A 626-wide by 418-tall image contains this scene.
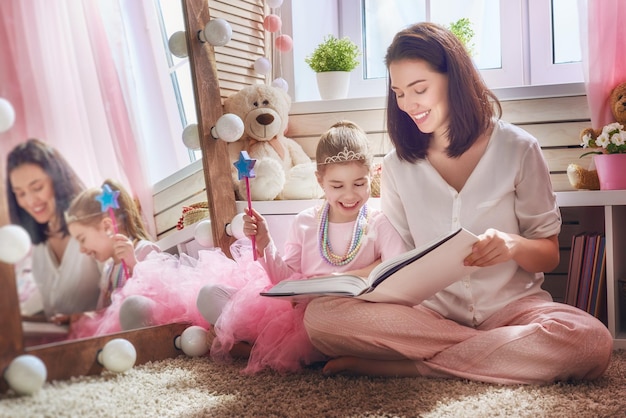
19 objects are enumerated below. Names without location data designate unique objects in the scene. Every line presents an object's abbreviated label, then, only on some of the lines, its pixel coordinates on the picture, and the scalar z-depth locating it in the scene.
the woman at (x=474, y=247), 1.32
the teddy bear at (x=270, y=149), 2.03
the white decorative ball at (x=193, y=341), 1.61
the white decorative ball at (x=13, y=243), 1.13
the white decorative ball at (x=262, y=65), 2.26
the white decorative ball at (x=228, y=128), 1.86
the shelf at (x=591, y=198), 1.66
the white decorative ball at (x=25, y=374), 1.12
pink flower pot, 1.70
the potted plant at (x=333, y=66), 2.38
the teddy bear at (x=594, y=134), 1.81
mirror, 1.14
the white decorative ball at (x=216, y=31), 1.84
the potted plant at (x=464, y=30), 2.42
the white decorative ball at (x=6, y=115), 1.16
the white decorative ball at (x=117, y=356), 1.36
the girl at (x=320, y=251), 1.59
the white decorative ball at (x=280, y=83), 2.32
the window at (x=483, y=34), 2.40
